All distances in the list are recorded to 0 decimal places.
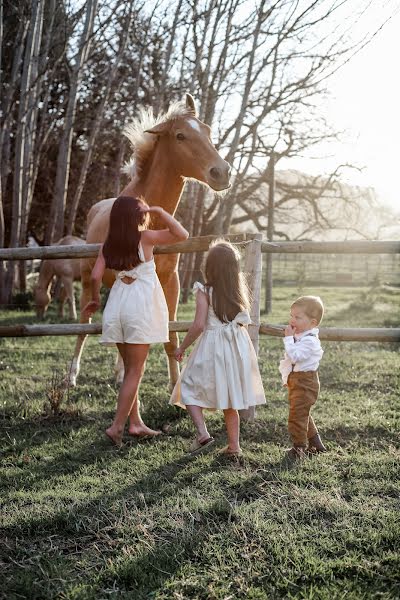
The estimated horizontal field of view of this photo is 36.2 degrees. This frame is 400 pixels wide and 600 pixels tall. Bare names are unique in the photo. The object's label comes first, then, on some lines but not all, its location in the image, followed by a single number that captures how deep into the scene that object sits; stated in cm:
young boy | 418
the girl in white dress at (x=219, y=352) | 421
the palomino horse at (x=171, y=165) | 524
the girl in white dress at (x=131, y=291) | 430
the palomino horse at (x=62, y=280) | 1262
